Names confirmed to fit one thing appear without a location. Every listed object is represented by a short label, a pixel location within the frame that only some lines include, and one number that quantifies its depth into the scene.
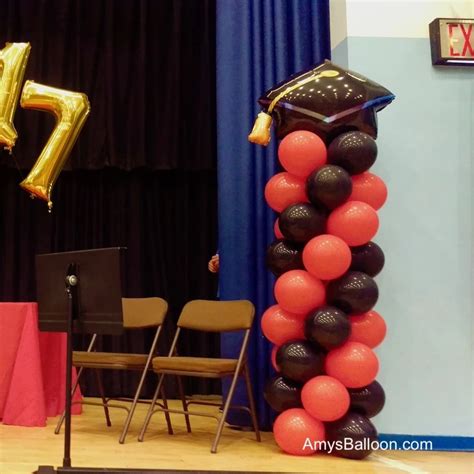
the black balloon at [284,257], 3.62
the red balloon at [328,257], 3.40
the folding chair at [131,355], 4.05
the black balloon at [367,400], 3.48
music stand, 2.79
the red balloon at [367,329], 3.51
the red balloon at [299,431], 3.46
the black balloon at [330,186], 3.44
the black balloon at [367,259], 3.57
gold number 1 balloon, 4.38
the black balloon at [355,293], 3.46
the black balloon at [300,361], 3.46
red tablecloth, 4.29
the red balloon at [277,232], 3.78
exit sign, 3.92
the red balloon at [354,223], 3.45
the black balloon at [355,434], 3.43
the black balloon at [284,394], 3.53
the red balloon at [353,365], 3.40
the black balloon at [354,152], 3.51
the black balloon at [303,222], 3.50
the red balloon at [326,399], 3.37
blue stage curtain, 4.41
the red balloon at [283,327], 3.59
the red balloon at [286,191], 3.66
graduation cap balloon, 3.59
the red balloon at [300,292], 3.48
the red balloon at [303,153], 3.56
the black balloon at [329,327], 3.39
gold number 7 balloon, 4.39
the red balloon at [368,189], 3.58
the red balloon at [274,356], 3.61
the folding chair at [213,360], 3.70
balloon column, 3.42
